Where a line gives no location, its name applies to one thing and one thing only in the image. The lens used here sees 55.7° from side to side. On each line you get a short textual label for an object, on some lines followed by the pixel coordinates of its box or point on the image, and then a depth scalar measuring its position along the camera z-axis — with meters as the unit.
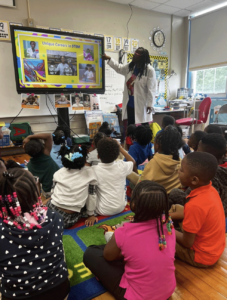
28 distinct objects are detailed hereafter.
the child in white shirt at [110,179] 1.58
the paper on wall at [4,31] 3.30
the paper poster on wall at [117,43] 4.38
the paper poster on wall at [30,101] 3.36
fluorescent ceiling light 4.53
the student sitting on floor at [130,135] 2.84
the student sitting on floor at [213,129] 2.15
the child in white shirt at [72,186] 1.46
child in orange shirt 1.04
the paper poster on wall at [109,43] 4.28
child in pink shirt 0.81
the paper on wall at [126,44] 4.48
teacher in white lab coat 2.90
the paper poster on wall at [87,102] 3.90
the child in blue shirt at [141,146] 2.20
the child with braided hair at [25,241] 0.76
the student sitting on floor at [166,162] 1.55
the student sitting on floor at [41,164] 1.82
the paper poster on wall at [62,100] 3.58
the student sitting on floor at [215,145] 1.48
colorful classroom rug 1.04
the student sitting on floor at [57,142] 2.29
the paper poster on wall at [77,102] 3.78
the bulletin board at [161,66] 5.05
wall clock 4.90
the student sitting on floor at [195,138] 2.02
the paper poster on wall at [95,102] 3.96
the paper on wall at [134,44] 4.62
